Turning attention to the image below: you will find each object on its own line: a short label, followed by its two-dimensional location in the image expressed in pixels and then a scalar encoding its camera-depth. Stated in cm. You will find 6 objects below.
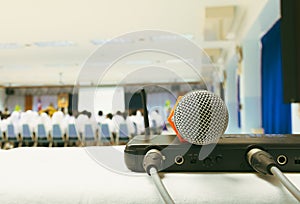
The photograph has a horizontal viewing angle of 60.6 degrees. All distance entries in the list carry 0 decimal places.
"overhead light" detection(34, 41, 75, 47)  492
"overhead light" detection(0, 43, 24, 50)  496
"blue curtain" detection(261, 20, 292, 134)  245
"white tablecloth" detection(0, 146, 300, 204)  27
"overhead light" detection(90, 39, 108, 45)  480
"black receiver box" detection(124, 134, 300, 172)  32
